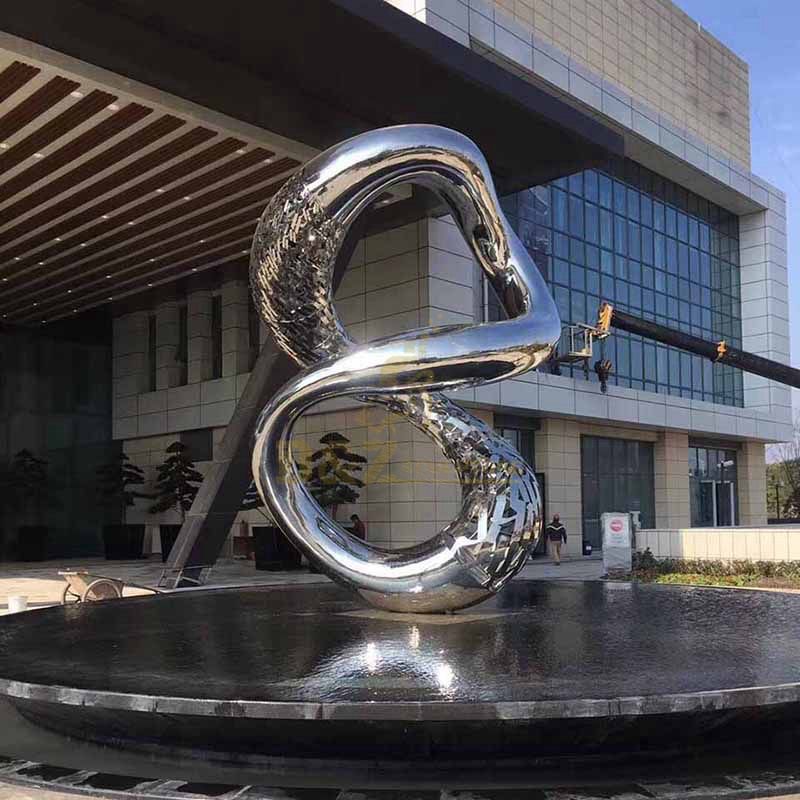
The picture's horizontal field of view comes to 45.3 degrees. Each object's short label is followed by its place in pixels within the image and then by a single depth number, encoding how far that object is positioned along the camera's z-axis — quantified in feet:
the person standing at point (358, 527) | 79.56
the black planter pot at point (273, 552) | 79.10
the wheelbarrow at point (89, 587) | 40.78
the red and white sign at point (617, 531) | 63.36
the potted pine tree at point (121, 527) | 98.68
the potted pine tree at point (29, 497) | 97.71
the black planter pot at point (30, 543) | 98.68
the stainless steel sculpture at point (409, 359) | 21.54
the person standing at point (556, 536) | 85.35
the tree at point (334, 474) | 76.23
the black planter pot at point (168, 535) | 93.71
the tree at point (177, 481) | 91.61
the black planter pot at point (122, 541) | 98.68
